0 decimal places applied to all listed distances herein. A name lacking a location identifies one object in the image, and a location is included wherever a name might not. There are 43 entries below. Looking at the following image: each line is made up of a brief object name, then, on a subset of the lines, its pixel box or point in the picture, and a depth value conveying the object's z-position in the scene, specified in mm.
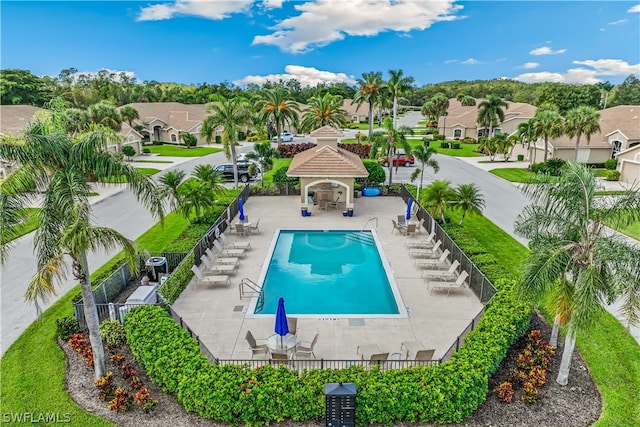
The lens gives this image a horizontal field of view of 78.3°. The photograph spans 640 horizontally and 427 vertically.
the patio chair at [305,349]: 10859
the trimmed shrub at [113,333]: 11335
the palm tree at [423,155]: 25484
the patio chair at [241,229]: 20294
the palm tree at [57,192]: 7902
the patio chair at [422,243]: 18031
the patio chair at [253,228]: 20895
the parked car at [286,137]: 59469
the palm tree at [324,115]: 45894
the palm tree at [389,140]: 29317
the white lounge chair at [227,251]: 17609
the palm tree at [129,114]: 50844
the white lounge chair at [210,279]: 14953
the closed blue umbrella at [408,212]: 20814
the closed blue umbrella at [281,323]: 10500
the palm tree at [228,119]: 27938
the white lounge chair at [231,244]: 18391
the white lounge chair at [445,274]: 15242
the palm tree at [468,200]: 19664
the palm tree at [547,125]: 35062
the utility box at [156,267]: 15213
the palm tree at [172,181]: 20078
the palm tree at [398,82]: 50875
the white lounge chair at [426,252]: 17406
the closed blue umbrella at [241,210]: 20734
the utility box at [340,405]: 8078
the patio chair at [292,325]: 11633
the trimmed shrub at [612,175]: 34250
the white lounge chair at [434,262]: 16438
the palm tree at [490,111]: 51094
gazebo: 23078
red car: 39900
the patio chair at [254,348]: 10727
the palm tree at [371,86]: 53844
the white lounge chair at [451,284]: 14484
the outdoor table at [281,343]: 10727
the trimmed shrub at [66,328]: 11586
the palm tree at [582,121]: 34000
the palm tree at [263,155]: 32219
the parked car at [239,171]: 33969
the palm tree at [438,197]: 20109
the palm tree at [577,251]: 7848
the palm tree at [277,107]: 43344
